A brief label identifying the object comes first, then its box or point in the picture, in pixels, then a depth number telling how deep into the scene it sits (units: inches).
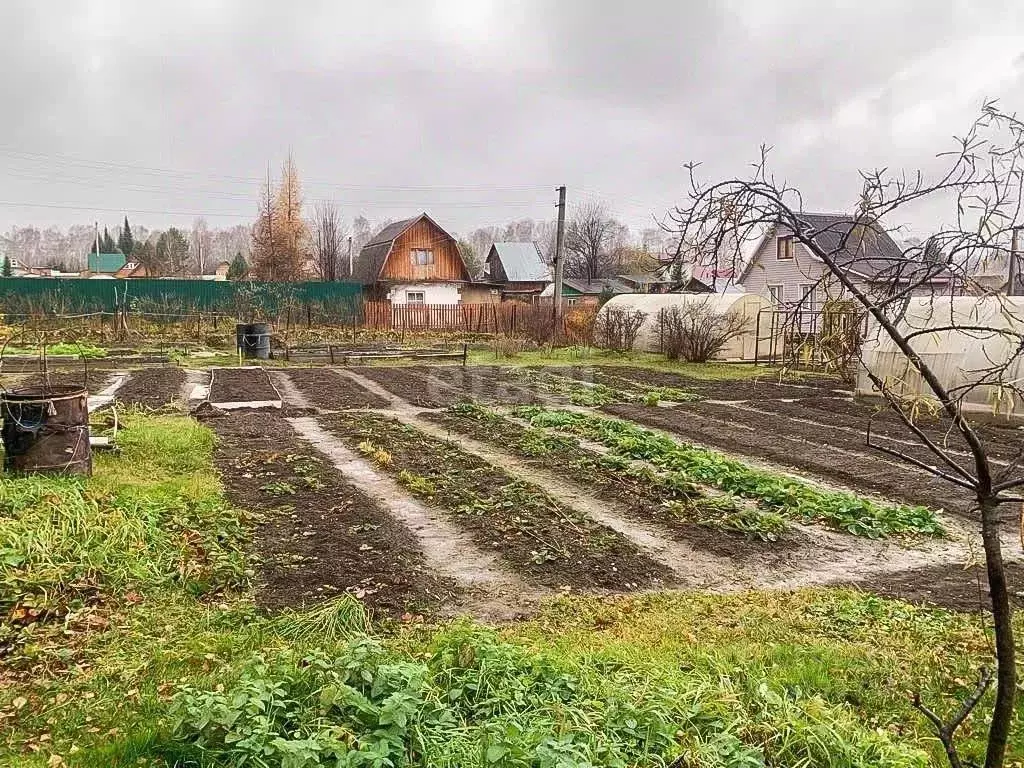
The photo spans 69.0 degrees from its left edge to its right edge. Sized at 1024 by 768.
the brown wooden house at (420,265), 1584.6
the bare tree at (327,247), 1892.2
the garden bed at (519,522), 225.1
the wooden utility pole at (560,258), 1077.8
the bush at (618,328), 933.2
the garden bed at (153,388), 501.0
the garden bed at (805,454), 319.0
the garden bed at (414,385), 561.3
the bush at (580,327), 1006.4
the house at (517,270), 1916.8
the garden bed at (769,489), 271.3
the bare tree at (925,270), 75.7
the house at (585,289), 1882.4
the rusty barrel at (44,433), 268.9
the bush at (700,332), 831.1
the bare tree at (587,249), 2412.6
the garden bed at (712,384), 611.8
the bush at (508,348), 909.8
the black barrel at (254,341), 824.3
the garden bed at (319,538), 202.7
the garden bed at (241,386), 541.3
